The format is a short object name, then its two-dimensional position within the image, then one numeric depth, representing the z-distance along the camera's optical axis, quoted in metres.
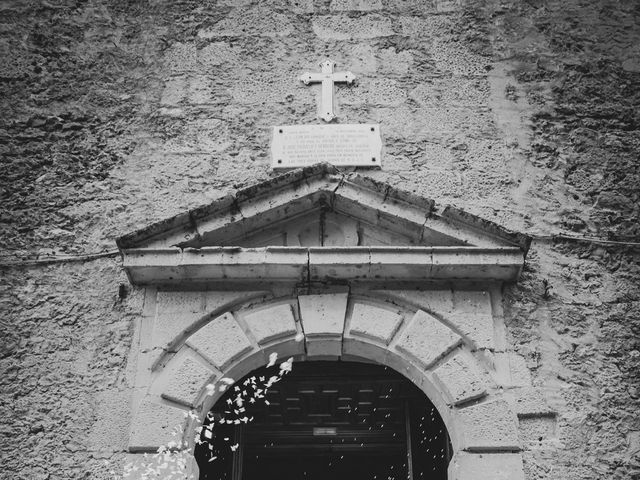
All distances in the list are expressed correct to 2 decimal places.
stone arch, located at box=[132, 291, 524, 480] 3.75
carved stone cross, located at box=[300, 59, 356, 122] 4.95
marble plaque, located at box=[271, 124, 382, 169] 4.73
